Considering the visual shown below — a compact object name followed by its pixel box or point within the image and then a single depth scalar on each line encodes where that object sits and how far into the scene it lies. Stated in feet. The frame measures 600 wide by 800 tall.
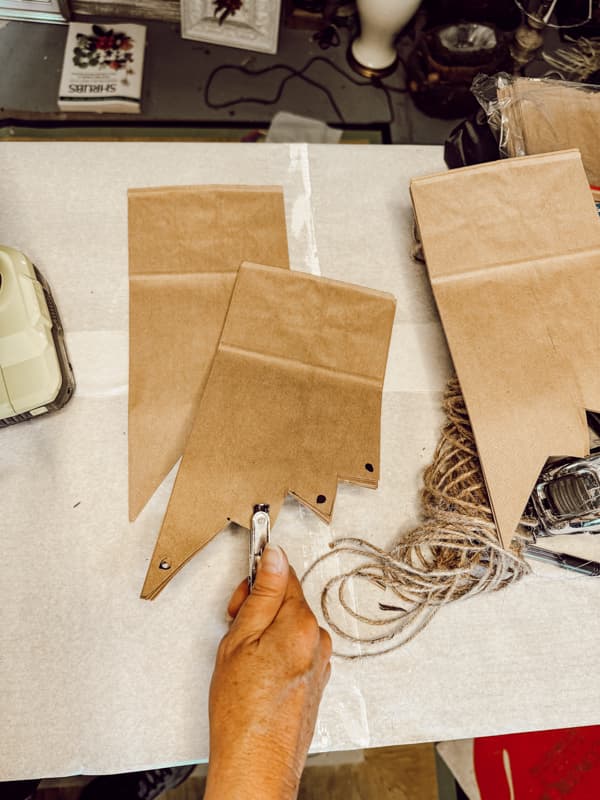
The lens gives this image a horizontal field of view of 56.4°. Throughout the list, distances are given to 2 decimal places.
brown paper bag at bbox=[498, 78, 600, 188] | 2.69
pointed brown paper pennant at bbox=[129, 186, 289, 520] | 2.37
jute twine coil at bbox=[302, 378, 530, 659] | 2.22
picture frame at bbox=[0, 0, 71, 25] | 3.96
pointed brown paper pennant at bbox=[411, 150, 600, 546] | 2.28
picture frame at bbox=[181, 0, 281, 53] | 4.02
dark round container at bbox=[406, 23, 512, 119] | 3.71
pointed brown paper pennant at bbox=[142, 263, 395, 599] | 2.22
